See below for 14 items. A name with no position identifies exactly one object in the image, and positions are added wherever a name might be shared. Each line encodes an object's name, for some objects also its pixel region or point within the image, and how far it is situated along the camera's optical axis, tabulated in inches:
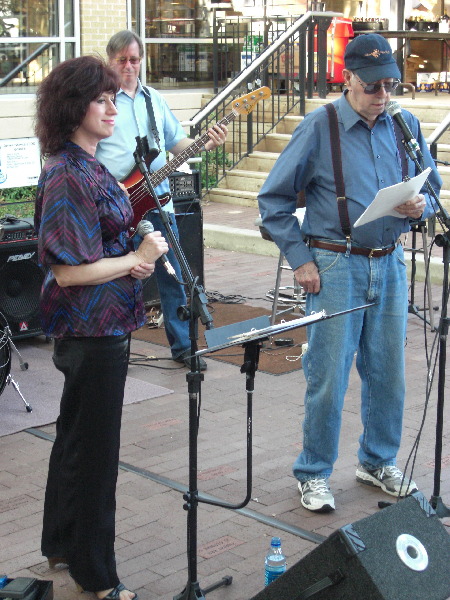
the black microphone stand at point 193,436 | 138.5
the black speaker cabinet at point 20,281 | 278.8
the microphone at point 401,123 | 163.0
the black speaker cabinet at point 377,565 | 112.5
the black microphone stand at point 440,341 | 165.3
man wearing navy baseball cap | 167.8
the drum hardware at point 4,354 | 222.1
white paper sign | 315.3
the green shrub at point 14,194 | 393.1
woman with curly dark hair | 134.0
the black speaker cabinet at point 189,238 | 314.8
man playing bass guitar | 245.8
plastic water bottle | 141.8
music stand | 133.1
